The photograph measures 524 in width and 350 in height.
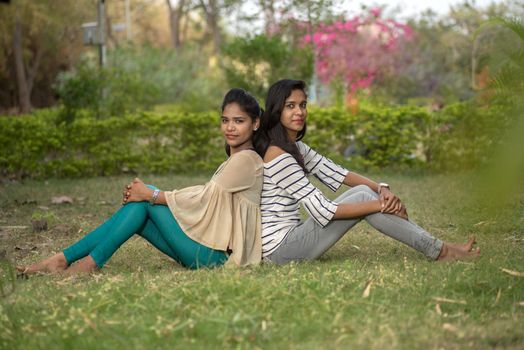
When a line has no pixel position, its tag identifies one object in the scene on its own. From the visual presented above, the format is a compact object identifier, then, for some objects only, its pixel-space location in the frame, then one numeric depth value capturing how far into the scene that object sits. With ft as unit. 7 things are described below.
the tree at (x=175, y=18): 127.44
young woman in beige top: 15.97
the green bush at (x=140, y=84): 46.65
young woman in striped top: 15.76
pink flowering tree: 76.84
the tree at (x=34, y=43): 80.18
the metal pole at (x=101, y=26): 57.98
